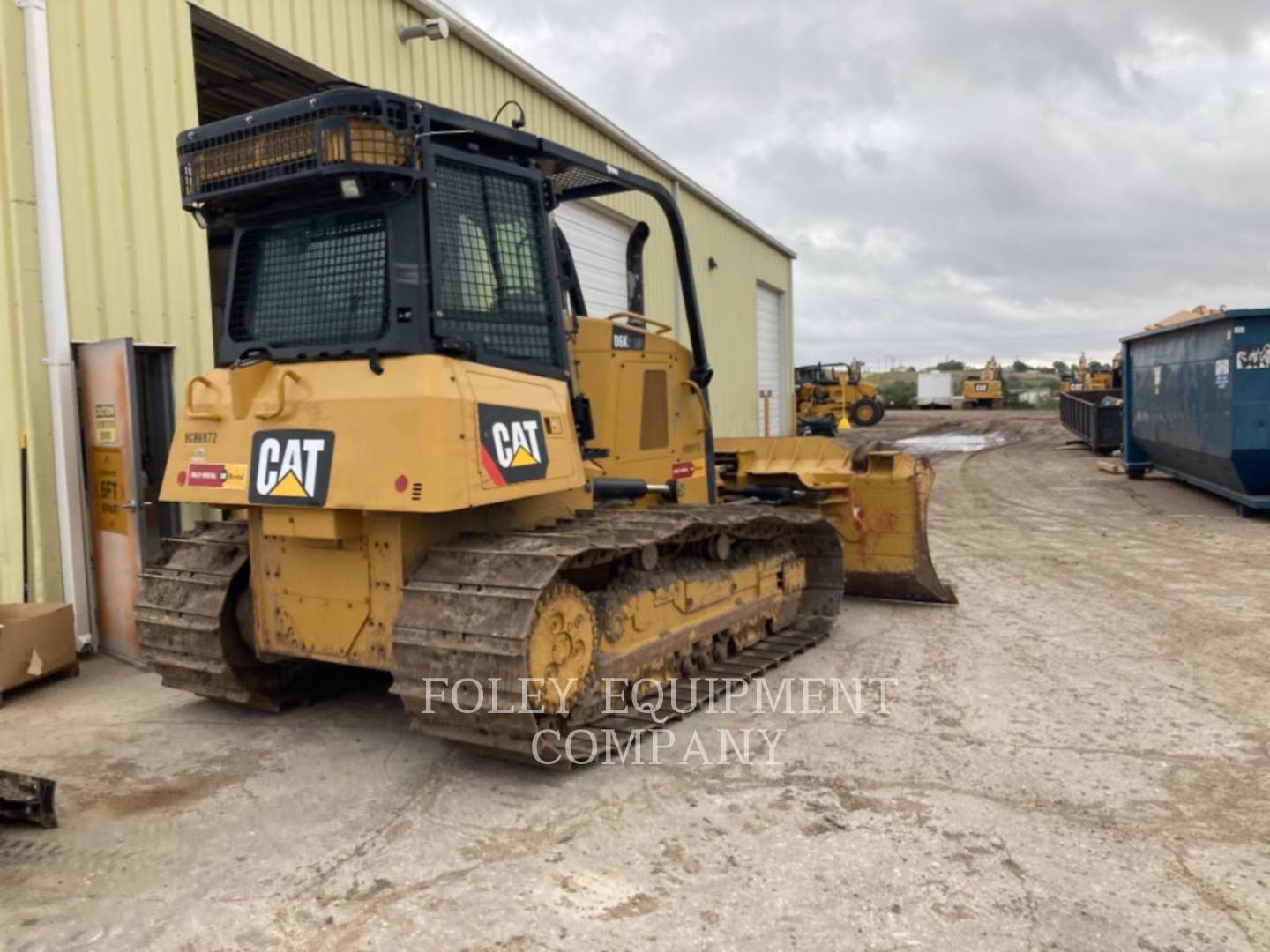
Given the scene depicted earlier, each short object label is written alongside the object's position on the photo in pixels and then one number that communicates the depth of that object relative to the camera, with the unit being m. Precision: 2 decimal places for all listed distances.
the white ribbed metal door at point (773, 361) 25.32
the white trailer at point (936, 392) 53.06
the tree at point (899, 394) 59.44
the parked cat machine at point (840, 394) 35.97
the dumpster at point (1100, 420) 22.38
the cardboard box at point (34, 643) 6.05
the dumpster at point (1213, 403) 12.45
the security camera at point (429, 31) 9.93
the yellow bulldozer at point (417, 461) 4.22
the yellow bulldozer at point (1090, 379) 31.78
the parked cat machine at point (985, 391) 48.50
